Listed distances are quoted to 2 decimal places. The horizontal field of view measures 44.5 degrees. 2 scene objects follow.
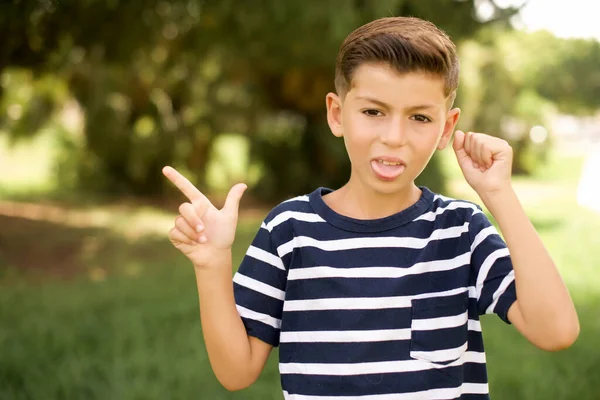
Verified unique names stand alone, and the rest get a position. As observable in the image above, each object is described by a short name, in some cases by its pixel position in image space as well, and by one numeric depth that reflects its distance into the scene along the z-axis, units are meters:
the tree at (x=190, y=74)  6.11
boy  1.47
